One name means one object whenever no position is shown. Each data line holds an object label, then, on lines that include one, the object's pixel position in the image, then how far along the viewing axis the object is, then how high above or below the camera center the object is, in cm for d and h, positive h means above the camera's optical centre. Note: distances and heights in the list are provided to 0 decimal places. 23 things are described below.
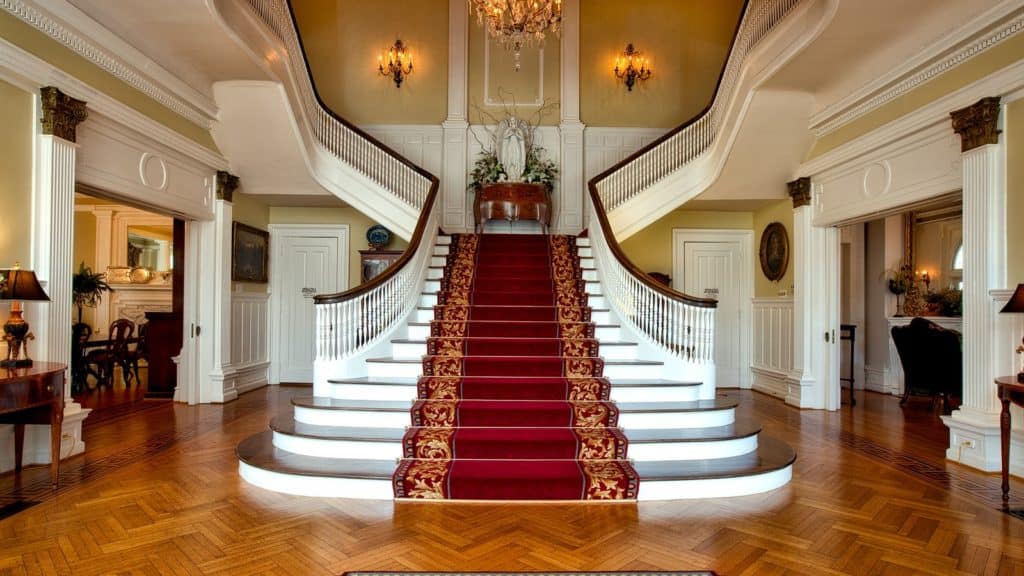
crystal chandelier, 545 +268
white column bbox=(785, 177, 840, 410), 679 -23
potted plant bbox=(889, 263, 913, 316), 836 +20
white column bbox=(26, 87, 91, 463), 414 +37
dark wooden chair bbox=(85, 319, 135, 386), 826 -94
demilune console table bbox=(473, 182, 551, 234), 814 +130
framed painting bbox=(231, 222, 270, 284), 746 +52
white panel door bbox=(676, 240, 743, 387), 874 +32
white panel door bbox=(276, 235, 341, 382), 850 +3
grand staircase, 355 -98
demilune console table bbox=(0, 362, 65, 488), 336 -66
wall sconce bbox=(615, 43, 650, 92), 918 +366
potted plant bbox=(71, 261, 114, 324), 865 +5
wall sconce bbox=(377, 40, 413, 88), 912 +368
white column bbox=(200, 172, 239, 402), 680 -8
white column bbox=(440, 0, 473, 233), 906 +261
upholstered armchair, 674 -77
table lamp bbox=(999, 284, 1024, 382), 357 -4
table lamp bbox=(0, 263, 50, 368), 352 -4
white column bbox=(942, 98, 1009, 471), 424 +19
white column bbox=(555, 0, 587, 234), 914 +250
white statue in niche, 902 +236
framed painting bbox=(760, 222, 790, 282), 766 +60
